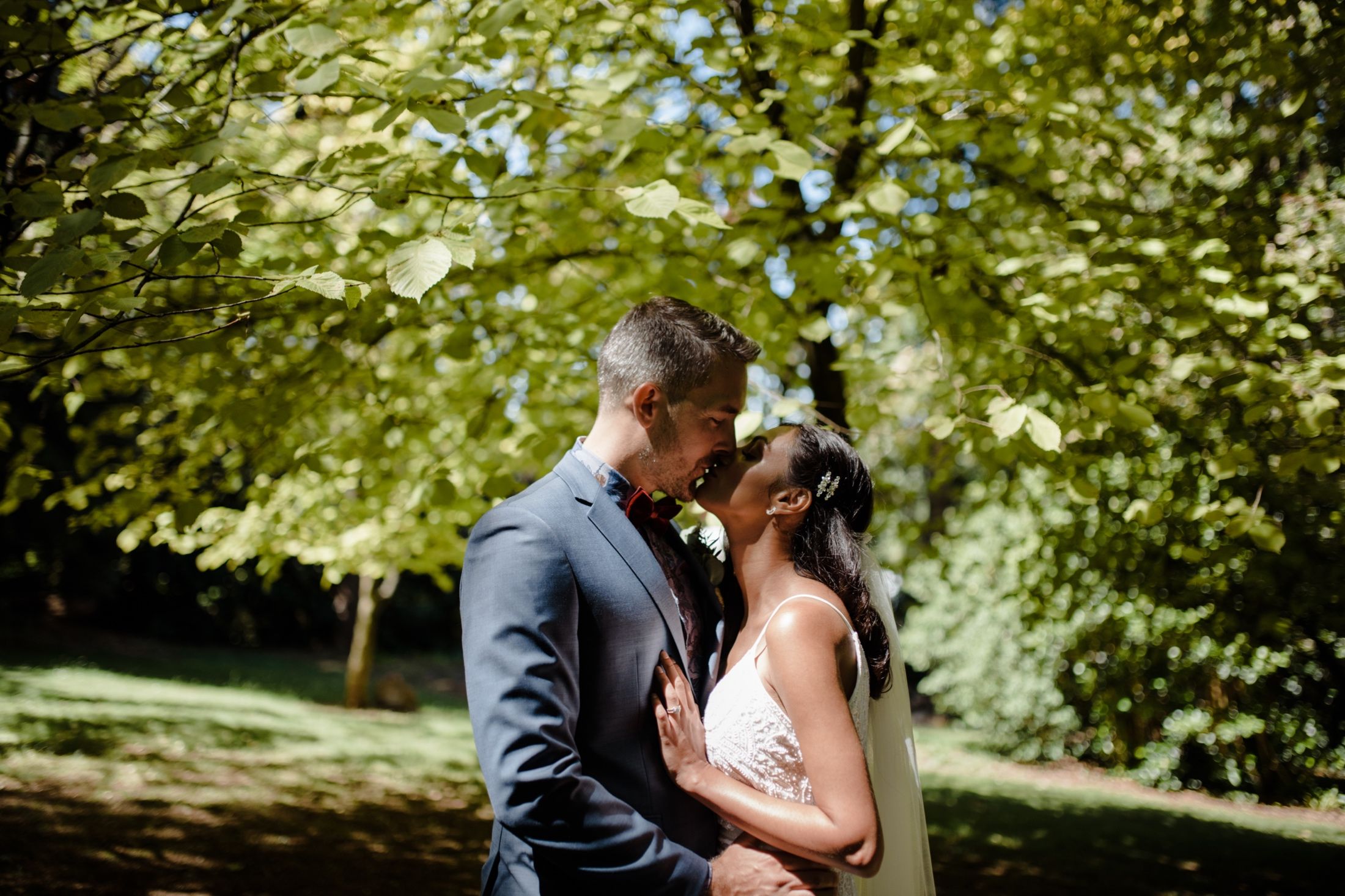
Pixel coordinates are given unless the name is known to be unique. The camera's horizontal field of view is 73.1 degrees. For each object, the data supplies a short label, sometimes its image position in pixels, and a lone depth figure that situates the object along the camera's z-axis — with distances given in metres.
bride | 2.00
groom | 1.75
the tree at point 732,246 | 3.28
